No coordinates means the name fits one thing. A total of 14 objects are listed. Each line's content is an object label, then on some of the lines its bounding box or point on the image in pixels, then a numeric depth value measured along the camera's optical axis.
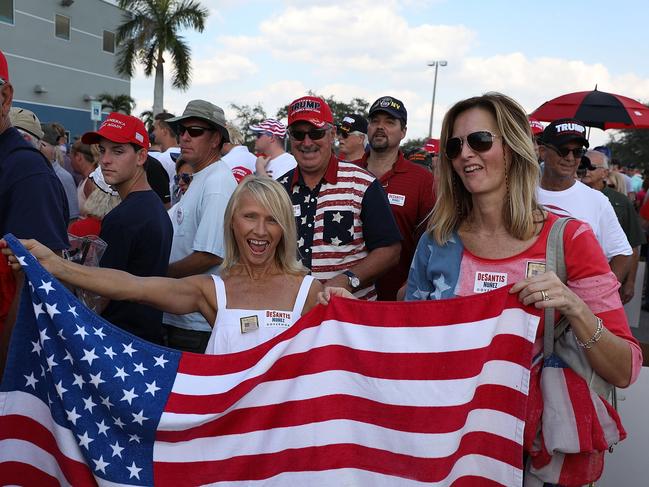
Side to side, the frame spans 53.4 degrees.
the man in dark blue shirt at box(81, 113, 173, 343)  3.63
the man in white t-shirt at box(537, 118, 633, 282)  4.96
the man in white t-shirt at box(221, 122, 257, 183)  8.22
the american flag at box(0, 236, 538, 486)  2.55
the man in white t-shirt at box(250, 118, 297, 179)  8.41
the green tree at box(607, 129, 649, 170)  53.56
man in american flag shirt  4.26
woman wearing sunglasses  2.37
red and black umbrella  7.98
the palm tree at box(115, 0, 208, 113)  39.44
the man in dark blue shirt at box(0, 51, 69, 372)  2.80
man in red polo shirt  5.25
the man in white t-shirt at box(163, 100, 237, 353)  4.04
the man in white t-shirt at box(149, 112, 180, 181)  8.66
